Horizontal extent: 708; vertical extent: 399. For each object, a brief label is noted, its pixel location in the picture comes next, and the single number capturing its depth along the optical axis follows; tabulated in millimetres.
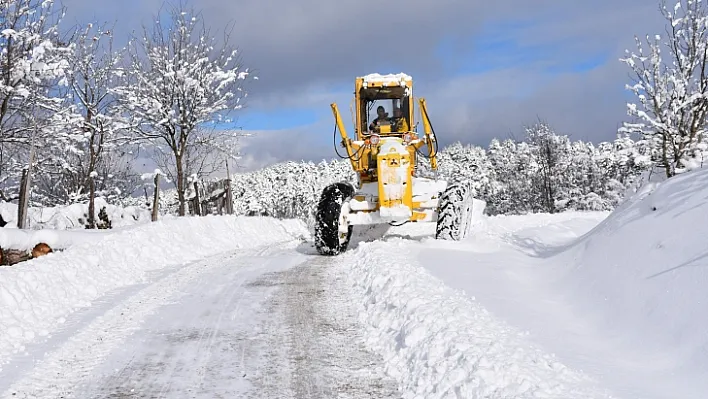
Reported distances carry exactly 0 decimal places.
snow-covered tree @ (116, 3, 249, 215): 17953
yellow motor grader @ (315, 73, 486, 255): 11328
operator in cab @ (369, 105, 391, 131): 13531
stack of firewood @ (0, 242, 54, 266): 9547
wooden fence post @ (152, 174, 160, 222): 17047
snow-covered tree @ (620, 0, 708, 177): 16344
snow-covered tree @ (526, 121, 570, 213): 39438
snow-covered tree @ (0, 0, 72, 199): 12102
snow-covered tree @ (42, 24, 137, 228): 16266
